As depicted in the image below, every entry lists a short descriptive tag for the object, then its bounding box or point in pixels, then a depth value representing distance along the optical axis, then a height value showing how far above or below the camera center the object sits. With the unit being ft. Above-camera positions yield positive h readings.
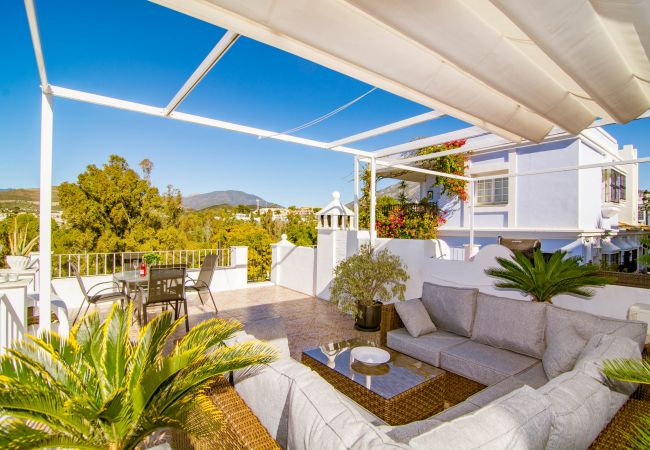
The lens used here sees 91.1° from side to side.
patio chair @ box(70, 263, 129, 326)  14.96 -3.57
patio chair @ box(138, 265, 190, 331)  14.77 -3.09
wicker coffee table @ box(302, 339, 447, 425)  7.79 -4.20
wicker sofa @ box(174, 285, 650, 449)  3.58 -2.52
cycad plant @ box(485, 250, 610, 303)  11.41 -1.86
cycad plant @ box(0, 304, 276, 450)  3.88 -2.20
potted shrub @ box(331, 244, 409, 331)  16.79 -3.23
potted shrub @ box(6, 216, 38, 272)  10.50 -1.03
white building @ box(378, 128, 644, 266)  26.63 +2.35
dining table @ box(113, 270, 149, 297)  16.07 -2.83
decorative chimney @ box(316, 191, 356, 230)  23.79 +0.72
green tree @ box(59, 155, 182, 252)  34.09 +1.79
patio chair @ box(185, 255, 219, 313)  19.23 -2.82
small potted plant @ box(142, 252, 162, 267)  18.72 -2.06
